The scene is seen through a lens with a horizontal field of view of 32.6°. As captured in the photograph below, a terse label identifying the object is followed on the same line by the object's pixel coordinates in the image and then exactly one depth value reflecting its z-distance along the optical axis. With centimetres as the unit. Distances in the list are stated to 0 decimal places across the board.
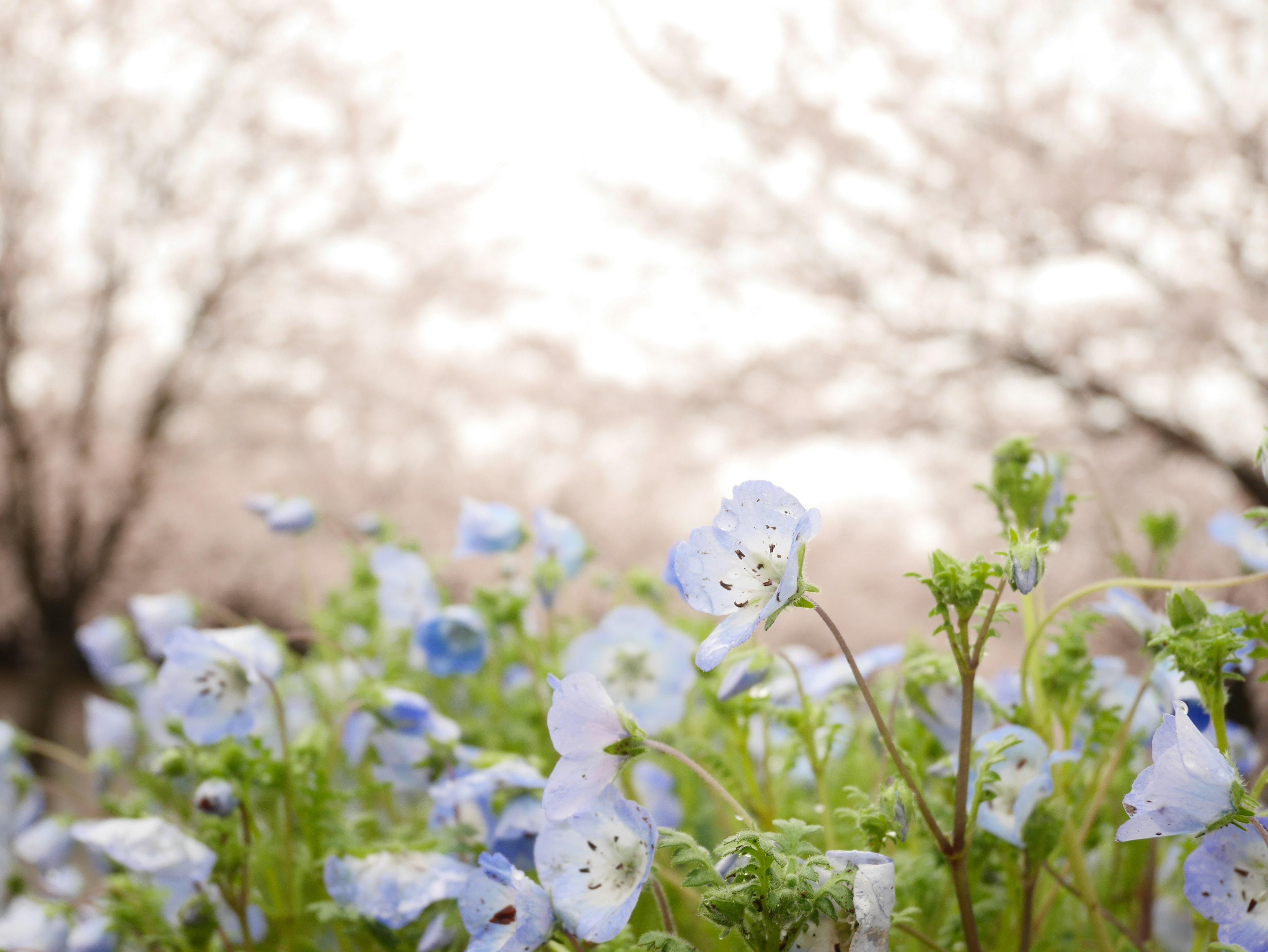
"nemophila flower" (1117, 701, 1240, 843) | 26
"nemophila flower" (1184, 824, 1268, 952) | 27
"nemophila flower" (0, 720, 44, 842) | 41
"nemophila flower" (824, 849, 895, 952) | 26
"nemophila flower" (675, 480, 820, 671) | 27
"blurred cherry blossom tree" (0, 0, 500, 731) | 311
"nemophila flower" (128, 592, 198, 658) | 43
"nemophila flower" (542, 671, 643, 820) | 27
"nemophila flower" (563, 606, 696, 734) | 37
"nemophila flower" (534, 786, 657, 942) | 27
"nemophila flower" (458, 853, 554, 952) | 27
